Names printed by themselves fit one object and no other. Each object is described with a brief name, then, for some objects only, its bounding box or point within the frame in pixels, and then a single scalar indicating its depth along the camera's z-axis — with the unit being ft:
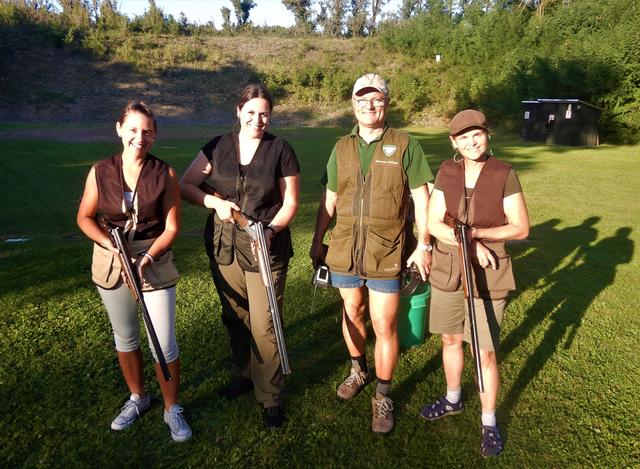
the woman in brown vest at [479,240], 9.37
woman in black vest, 10.20
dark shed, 82.74
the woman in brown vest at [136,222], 9.39
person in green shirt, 10.28
